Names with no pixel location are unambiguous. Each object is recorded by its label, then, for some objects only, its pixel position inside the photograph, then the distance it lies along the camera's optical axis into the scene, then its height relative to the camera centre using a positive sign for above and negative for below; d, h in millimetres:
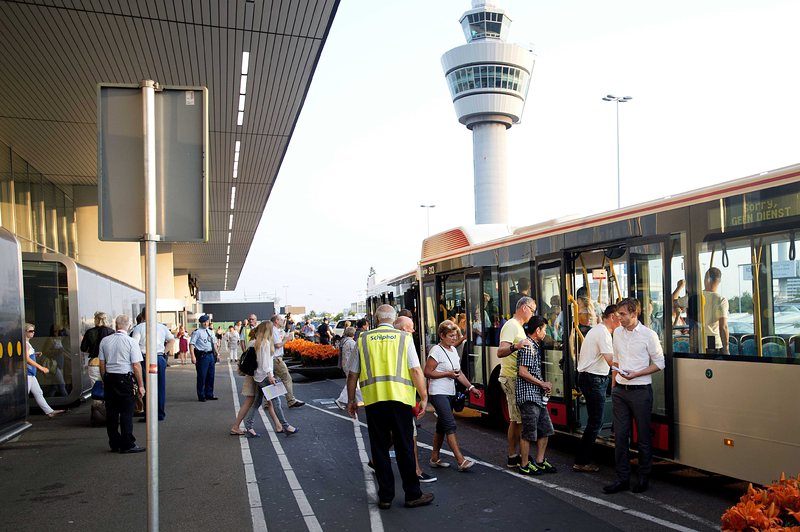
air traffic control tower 76875 +22493
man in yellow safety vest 6504 -1015
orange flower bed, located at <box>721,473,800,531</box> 3002 -1032
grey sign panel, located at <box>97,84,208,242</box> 3977 +788
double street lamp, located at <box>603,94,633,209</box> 35812 +9671
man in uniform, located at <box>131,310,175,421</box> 12383 -1046
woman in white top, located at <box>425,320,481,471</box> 7711 -1025
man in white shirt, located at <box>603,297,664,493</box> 6730 -992
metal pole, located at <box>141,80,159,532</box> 3818 +28
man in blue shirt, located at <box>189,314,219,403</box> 14867 -1314
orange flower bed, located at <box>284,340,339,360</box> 19734 -1661
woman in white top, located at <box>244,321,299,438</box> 10367 -1145
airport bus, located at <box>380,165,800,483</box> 5879 -215
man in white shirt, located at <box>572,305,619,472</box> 7555 -981
